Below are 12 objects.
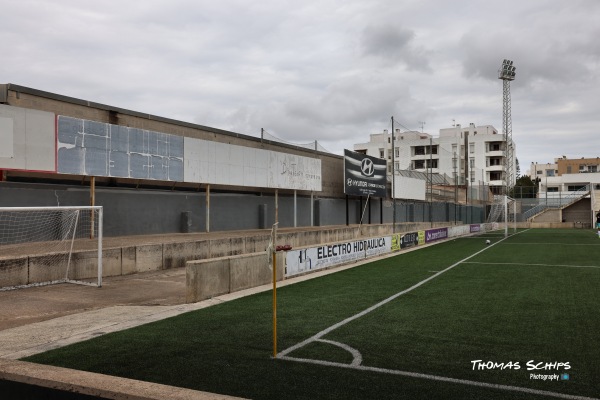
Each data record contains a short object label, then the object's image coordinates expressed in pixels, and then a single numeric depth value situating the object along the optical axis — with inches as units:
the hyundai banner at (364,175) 1401.3
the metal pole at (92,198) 753.9
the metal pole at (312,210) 1409.9
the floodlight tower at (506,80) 2858.5
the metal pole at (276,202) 1179.3
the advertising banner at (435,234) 1315.2
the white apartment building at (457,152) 3713.1
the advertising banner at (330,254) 644.1
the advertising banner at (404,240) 1057.5
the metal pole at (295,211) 1294.3
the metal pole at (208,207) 996.6
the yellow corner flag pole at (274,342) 275.0
